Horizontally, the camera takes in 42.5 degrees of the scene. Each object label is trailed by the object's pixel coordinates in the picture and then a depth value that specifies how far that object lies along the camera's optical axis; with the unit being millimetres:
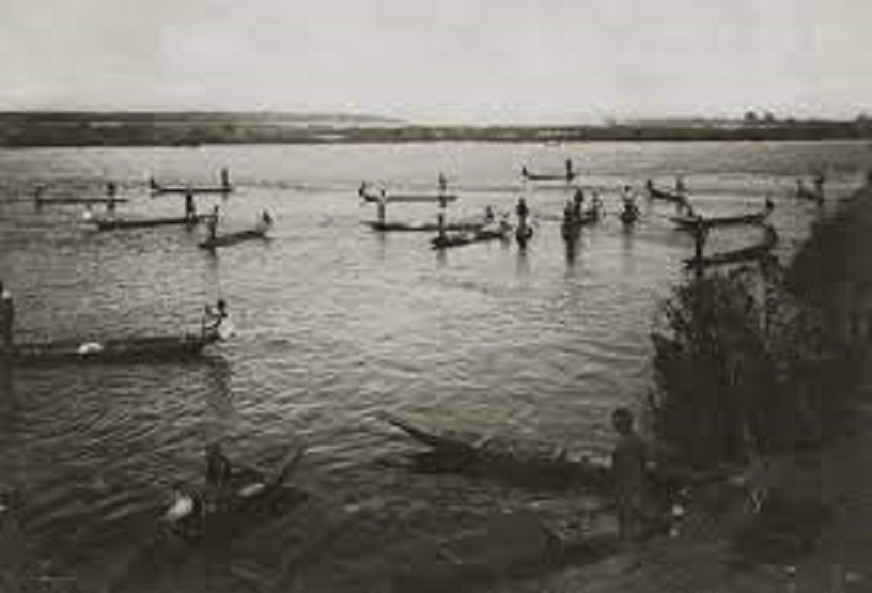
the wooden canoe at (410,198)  91275
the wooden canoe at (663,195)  82888
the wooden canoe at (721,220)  67000
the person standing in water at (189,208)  73438
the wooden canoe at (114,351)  31719
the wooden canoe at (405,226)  68125
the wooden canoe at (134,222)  70819
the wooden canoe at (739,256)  50812
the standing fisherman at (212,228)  60053
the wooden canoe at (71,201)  83738
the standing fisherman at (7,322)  30281
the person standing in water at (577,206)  66112
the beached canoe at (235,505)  18422
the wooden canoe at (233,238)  60625
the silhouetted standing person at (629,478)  15508
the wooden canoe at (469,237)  59656
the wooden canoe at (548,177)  116131
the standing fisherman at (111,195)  82500
